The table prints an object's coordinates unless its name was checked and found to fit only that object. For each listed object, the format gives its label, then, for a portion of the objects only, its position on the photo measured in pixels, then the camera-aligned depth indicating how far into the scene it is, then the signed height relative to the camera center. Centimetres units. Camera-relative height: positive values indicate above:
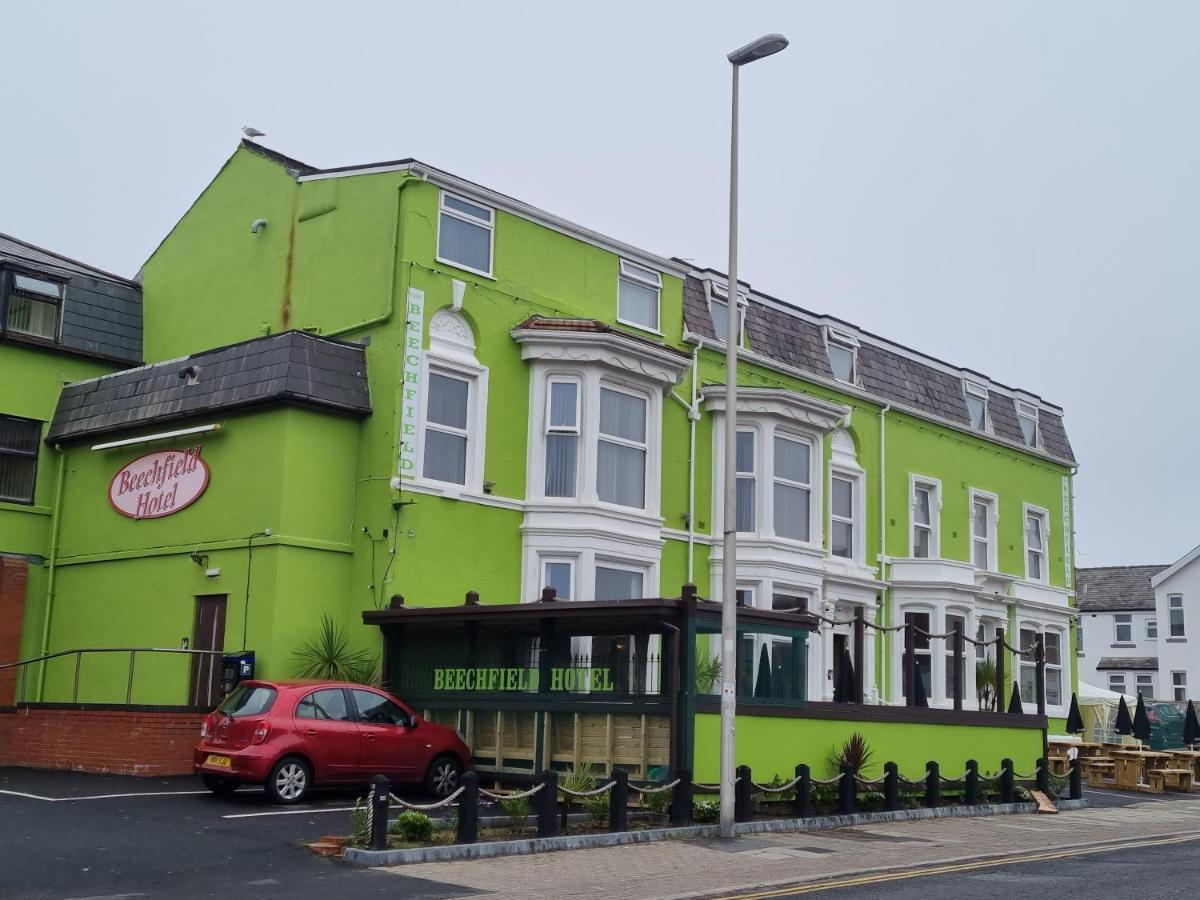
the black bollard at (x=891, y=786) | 2008 -110
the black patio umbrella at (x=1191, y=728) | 3583 -22
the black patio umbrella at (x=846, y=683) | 2264 +41
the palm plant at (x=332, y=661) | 2059 +46
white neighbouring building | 5659 +391
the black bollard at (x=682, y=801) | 1688 -119
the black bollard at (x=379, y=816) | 1365 -121
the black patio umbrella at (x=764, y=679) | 1919 +36
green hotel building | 1956 +363
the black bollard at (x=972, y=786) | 2200 -116
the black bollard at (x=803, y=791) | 1847 -112
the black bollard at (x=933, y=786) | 2102 -113
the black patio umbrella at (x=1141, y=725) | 3403 -18
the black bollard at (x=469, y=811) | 1431 -118
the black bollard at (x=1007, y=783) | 2300 -115
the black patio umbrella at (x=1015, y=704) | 2544 +18
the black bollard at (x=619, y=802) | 1598 -117
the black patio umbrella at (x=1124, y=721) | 3388 -9
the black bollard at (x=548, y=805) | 1508 -115
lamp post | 1652 +214
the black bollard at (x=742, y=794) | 1744 -112
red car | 1661 -61
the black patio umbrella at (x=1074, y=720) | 3331 -10
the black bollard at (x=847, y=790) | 1919 -113
